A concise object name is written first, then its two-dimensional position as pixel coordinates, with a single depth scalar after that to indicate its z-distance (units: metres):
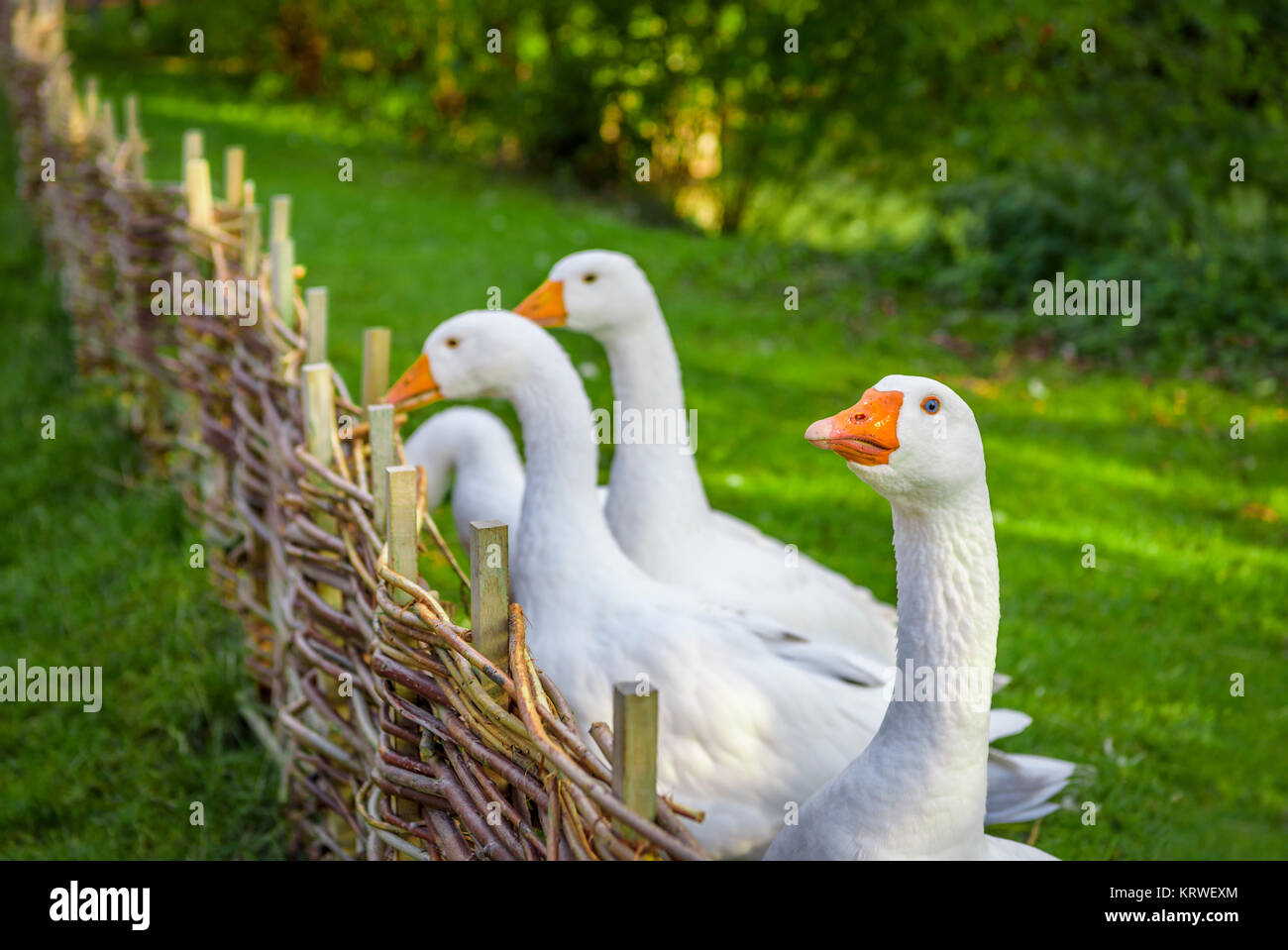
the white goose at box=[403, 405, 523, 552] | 4.37
